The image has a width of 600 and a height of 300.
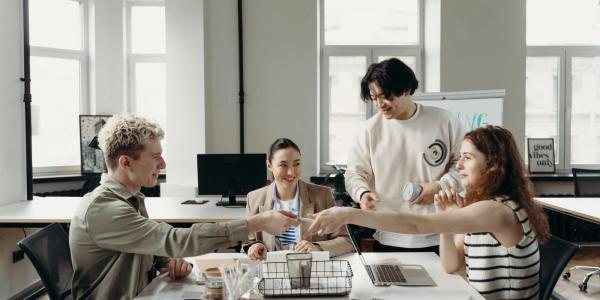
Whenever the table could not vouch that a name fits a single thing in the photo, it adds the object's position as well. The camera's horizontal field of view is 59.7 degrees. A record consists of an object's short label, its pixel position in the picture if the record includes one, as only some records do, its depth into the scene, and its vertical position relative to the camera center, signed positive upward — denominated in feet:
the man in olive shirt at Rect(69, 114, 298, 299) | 5.77 -1.11
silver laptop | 6.19 -1.80
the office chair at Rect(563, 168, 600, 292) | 15.26 -1.67
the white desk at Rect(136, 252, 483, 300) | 5.78 -1.85
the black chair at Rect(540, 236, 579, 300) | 6.36 -1.66
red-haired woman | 5.91 -1.03
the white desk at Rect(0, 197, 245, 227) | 11.69 -2.00
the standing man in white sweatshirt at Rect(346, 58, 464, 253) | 7.78 -0.30
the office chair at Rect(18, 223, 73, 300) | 6.29 -1.63
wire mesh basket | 5.71 -1.74
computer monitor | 14.01 -1.12
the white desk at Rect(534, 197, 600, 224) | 12.09 -1.94
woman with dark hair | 8.41 -1.15
